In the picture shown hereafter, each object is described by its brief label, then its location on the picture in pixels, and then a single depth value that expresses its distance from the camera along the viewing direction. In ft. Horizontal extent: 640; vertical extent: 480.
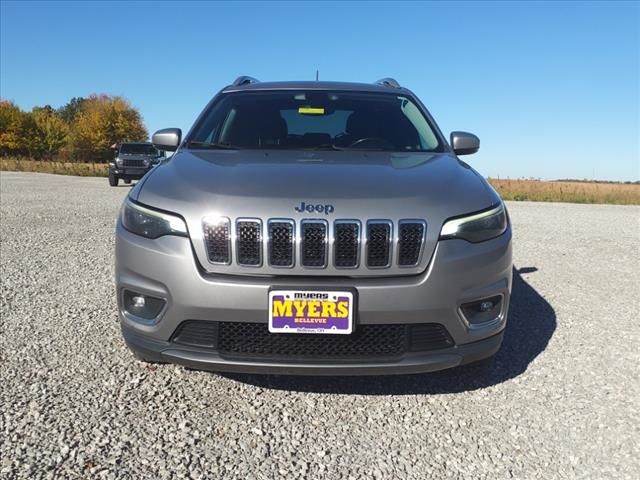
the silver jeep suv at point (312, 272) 7.88
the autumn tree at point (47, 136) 224.33
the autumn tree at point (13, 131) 221.66
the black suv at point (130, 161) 71.26
